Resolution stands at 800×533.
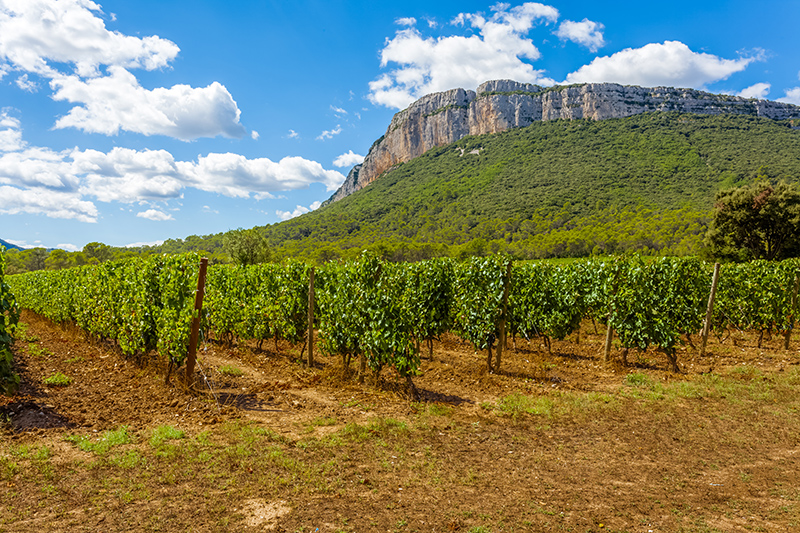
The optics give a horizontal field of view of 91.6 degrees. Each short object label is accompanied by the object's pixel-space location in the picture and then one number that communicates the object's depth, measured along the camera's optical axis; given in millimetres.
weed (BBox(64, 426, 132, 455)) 4935
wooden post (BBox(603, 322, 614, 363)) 10391
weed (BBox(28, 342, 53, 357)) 11355
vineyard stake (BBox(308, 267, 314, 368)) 9664
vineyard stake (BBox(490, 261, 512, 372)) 8898
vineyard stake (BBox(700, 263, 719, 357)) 10807
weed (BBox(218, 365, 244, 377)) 9055
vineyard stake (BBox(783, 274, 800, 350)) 11671
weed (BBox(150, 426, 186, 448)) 5117
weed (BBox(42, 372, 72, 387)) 7916
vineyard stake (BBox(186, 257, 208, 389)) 6738
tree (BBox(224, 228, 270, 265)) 52531
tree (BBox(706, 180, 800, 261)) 27344
